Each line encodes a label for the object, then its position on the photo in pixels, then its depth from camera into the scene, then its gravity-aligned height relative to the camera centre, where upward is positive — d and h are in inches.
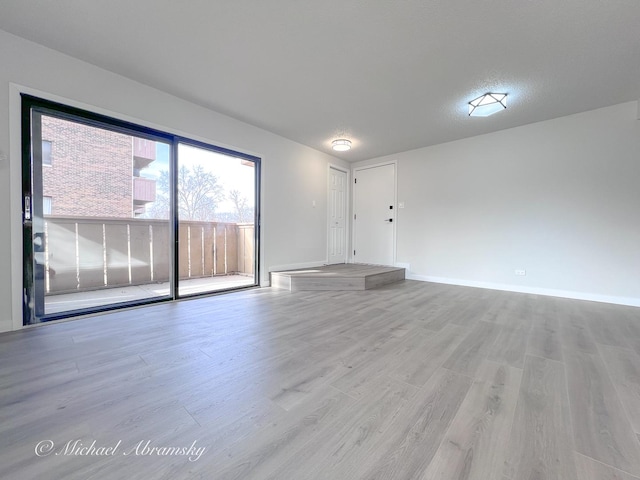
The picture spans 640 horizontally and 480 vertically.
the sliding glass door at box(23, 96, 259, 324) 100.8 +12.9
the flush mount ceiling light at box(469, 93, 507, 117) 129.0 +68.4
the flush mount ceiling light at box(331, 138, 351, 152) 186.4 +66.3
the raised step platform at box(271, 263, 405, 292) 168.6 -29.3
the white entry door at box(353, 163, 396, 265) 226.7 +19.3
